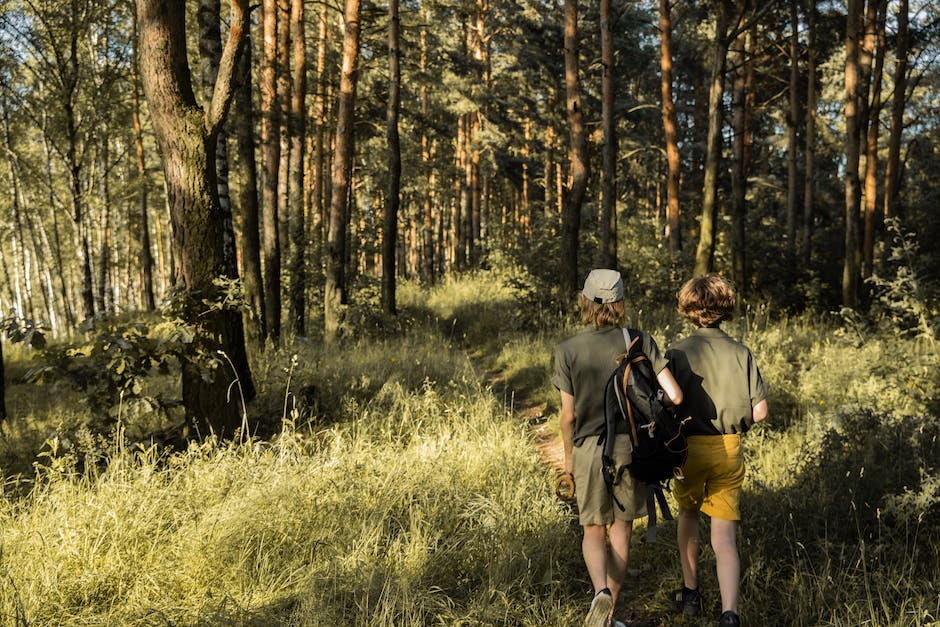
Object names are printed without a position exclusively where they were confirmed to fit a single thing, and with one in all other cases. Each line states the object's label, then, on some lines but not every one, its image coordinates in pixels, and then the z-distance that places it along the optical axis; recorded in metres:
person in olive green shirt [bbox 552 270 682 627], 3.06
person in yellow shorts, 3.13
